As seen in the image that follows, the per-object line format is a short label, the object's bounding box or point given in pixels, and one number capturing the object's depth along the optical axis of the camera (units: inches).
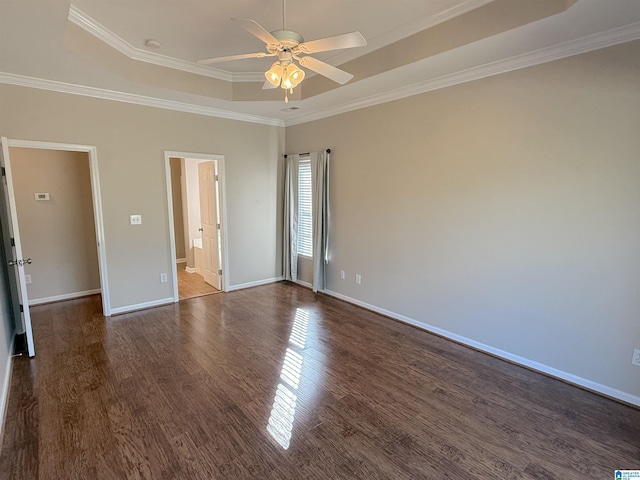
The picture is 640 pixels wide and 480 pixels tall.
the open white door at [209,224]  209.3
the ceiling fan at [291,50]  78.5
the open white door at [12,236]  117.6
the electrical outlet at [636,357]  98.6
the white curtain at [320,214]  194.4
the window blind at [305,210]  211.2
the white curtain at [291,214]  218.4
